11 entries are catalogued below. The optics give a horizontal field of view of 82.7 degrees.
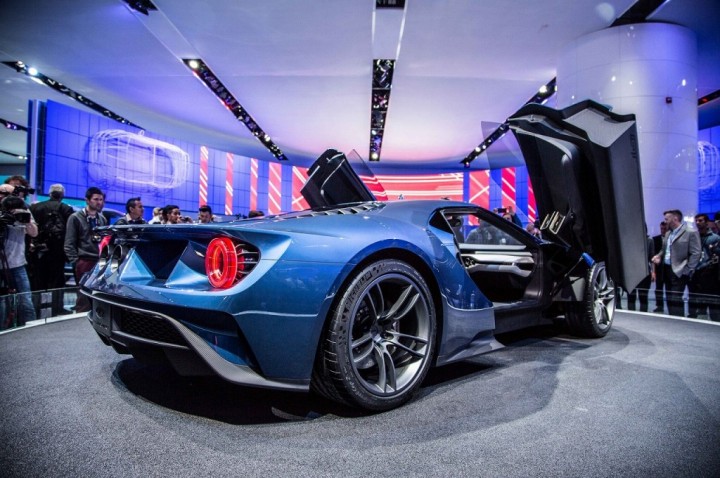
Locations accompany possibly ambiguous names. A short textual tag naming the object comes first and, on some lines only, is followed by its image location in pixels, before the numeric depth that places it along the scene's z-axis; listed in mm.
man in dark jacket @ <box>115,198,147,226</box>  5445
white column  6238
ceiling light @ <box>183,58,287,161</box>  8805
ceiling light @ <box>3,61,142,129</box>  9016
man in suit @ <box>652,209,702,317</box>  5543
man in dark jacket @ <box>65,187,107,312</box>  4703
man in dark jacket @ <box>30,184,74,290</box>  5117
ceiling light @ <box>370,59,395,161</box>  8602
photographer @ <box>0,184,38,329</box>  3713
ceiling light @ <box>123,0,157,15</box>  6324
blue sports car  1644
